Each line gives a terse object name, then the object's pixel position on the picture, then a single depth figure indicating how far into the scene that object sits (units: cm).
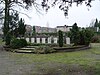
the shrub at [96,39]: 1628
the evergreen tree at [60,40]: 1009
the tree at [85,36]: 1087
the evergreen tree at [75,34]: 1090
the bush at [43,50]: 871
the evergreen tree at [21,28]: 1410
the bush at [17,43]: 993
